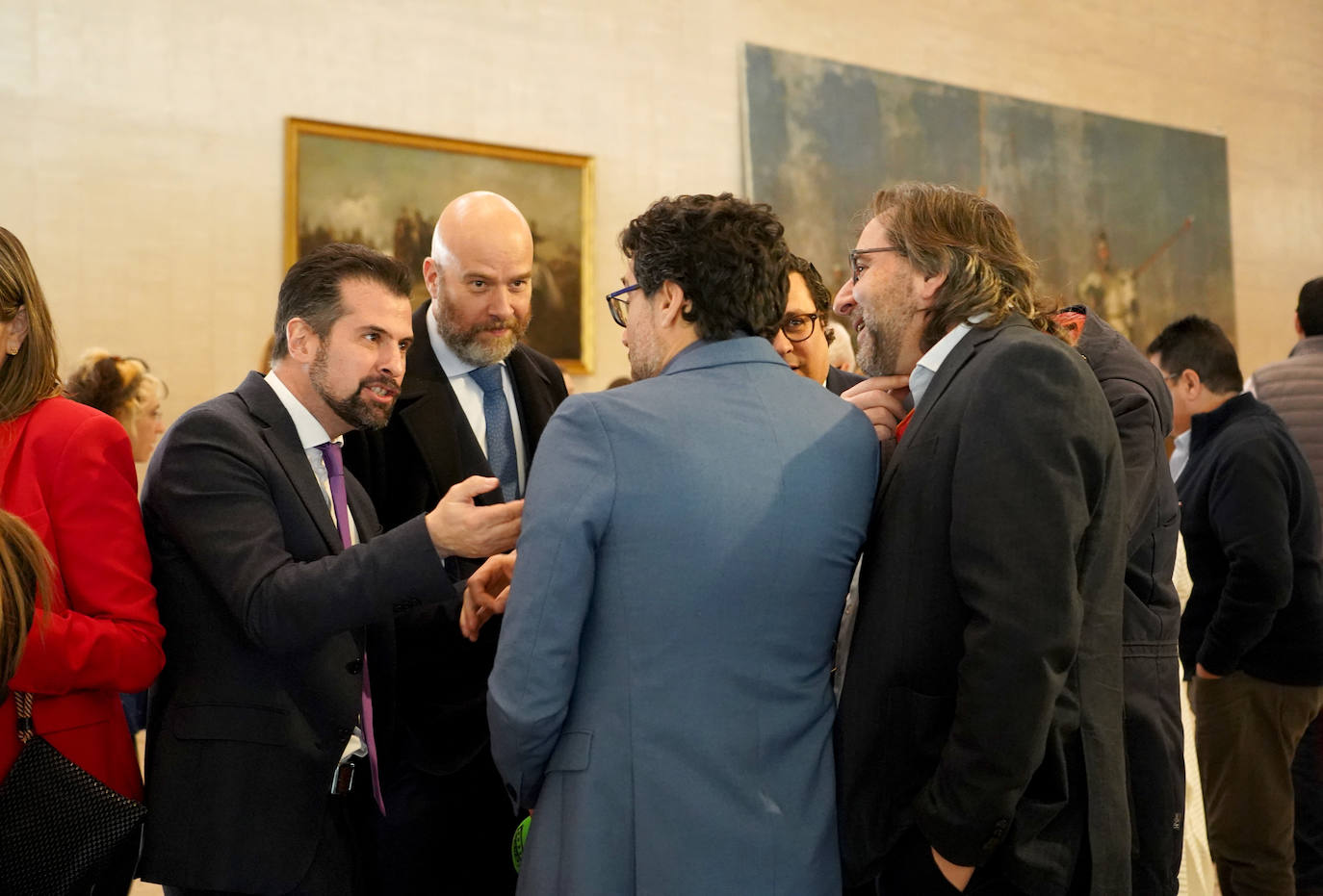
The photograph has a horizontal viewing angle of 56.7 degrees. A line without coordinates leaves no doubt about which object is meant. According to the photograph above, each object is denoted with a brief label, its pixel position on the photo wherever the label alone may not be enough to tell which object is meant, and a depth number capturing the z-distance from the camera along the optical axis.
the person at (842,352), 5.54
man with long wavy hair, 2.17
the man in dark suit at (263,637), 2.56
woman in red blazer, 2.53
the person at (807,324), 3.68
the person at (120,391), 5.98
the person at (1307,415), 5.53
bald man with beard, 3.41
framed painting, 8.18
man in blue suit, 2.18
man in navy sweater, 4.92
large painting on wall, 10.21
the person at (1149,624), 2.80
